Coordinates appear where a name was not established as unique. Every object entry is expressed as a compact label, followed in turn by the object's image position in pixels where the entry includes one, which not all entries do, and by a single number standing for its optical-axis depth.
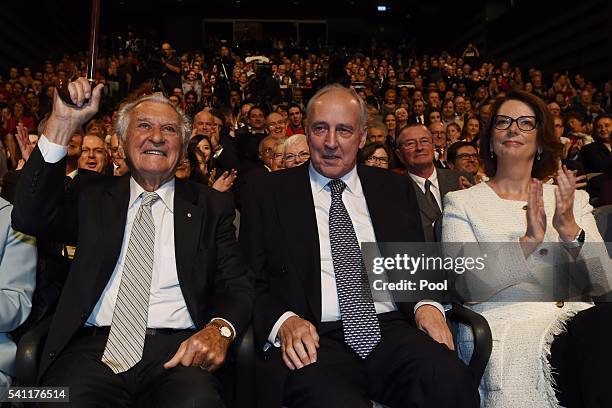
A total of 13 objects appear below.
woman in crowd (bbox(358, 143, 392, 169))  3.66
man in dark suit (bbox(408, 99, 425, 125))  7.76
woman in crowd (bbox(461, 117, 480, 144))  5.97
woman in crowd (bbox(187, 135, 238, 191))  3.59
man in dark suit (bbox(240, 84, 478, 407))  1.78
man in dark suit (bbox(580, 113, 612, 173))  5.45
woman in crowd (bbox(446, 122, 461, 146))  5.98
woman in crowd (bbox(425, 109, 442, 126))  7.08
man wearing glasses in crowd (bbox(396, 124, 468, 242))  3.54
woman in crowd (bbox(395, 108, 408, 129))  7.36
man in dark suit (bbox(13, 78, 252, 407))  1.77
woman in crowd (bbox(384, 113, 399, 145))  7.13
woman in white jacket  1.88
